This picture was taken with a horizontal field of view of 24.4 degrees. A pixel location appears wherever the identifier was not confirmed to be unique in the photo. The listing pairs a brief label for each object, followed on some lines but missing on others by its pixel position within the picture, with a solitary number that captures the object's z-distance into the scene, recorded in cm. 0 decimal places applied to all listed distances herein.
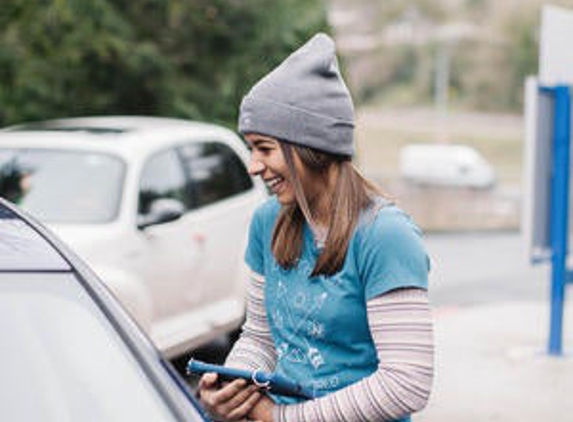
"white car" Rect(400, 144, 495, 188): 4828
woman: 274
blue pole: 891
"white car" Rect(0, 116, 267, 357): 766
